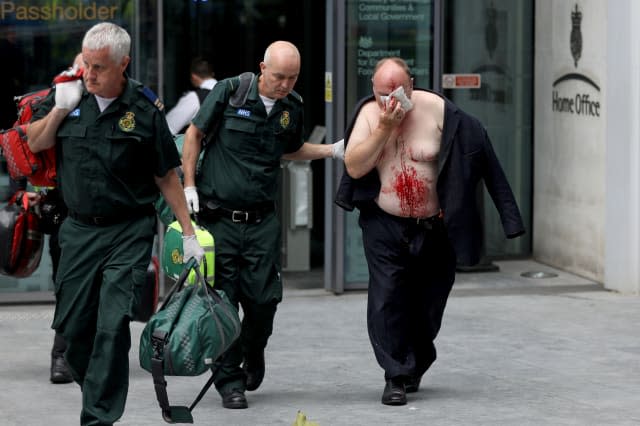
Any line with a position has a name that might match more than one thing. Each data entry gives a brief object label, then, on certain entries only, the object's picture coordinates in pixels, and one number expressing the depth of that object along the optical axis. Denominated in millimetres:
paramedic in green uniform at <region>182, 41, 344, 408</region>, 14547
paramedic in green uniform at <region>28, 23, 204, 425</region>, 12219
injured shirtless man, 14422
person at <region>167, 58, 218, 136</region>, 22312
